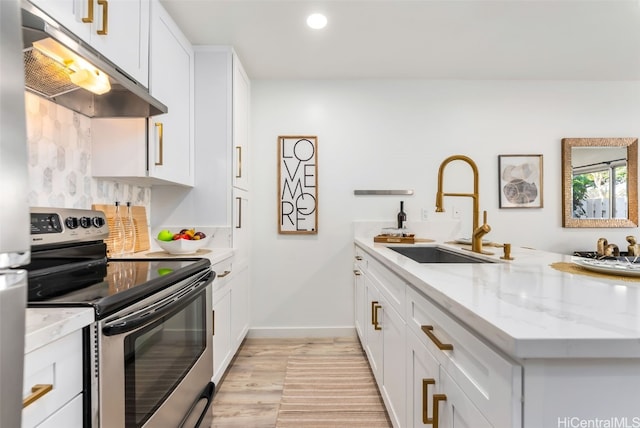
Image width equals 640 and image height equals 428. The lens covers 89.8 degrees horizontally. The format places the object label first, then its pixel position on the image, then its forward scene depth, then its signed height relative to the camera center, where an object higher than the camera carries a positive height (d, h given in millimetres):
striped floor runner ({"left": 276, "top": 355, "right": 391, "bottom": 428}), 1750 -1115
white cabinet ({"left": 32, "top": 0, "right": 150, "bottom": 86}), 1171 +788
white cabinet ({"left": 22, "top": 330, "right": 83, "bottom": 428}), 622 -355
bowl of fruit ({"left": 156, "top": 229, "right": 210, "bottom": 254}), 1945 -170
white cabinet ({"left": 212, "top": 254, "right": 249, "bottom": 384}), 1916 -676
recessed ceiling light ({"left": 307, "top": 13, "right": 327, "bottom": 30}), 2053 +1272
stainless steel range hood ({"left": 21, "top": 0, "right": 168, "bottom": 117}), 967 +546
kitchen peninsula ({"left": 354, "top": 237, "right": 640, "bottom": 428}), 529 -247
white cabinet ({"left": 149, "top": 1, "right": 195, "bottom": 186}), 1830 +727
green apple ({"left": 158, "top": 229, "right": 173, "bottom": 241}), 1991 -134
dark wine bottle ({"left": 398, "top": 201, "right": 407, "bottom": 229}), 2916 -30
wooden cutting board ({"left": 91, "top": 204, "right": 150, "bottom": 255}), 1942 -59
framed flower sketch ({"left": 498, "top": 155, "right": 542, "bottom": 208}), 3021 +397
